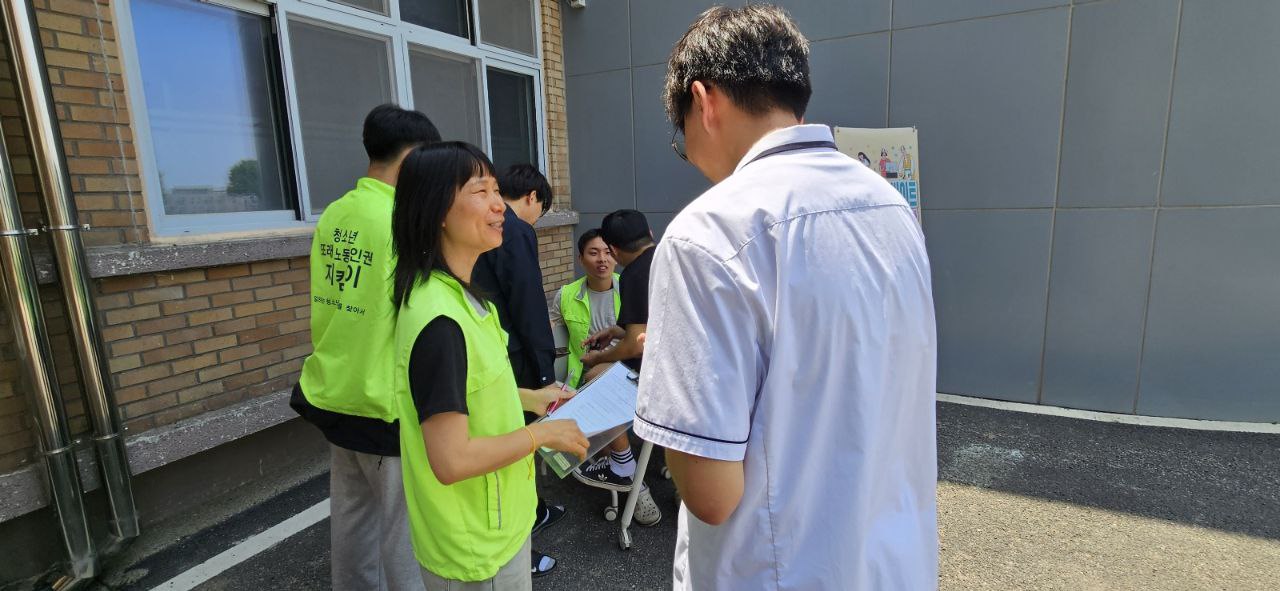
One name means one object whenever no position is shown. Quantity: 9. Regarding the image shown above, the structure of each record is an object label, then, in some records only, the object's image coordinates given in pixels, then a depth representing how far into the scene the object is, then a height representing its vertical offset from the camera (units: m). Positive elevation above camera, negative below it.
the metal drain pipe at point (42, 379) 2.37 -0.66
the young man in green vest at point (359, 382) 1.95 -0.57
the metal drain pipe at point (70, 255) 2.42 -0.15
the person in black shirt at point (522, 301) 2.54 -0.42
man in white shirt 0.89 -0.23
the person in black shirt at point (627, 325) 2.91 -0.62
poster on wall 4.36 +0.26
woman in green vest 1.38 -0.44
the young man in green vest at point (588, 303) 3.42 -0.60
